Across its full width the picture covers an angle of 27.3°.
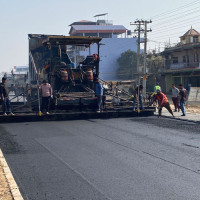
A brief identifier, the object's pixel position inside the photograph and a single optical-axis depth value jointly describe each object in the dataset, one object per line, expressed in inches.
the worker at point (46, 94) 655.1
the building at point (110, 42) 2780.5
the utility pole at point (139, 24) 1637.6
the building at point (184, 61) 1852.9
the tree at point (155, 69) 2075.5
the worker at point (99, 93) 680.9
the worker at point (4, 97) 644.4
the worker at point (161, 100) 691.4
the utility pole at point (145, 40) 1424.1
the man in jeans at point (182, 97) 774.1
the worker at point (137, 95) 724.0
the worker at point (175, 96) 871.6
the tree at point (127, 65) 2595.0
